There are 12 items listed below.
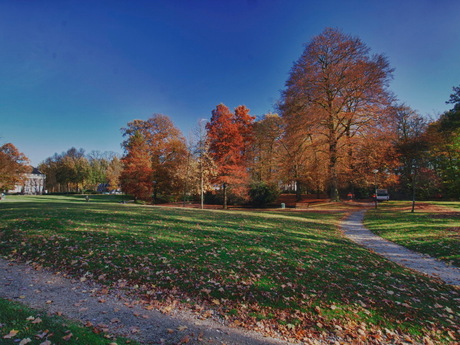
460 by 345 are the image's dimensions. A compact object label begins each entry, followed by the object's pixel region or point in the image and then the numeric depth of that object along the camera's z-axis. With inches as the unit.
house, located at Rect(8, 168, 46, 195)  2610.7
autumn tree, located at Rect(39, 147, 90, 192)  2283.5
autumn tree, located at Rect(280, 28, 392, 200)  901.2
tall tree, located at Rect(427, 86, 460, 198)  1042.4
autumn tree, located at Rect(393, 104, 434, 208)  792.9
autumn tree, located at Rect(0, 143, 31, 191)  1200.1
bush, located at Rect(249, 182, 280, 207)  1197.1
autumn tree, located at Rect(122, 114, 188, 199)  1099.9
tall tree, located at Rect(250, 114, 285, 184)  1266.0
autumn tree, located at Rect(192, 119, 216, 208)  935.0
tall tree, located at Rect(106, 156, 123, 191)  1873.8
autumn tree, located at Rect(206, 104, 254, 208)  990.4
